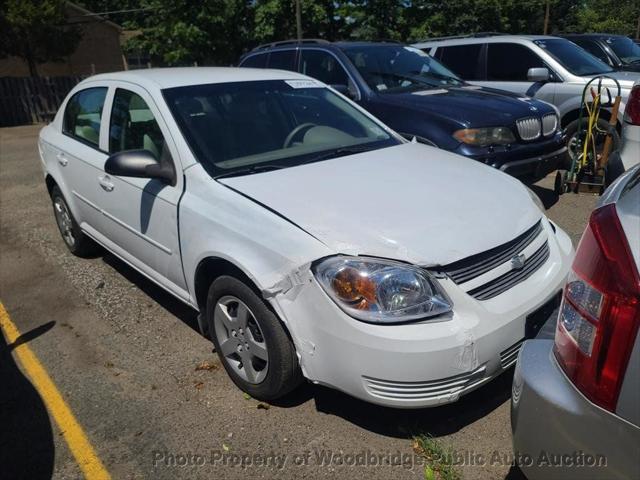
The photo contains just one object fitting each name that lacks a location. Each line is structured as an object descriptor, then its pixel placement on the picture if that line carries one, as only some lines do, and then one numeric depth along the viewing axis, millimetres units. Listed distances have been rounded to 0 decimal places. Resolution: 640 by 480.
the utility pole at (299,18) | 26844
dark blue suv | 5031
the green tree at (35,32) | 20000
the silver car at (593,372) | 1368
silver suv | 7363
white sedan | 2318
